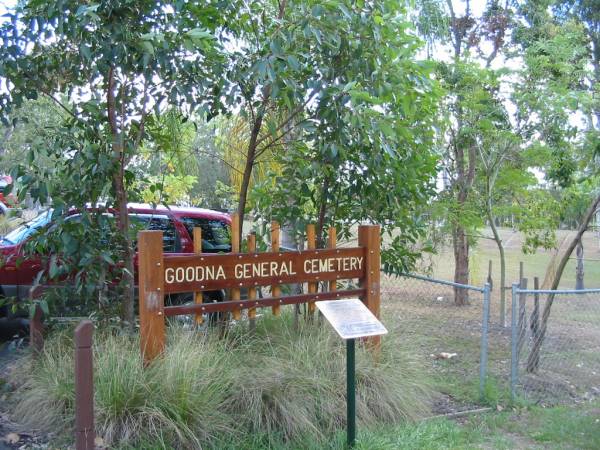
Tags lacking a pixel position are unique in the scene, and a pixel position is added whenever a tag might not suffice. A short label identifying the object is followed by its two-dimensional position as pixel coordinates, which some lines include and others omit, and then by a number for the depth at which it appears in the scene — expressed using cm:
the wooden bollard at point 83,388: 372
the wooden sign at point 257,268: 537
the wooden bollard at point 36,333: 593
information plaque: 466
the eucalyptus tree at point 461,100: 1038
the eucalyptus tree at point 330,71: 603
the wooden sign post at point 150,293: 517
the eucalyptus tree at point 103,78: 552
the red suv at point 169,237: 826
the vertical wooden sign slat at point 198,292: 553
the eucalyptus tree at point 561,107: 875
